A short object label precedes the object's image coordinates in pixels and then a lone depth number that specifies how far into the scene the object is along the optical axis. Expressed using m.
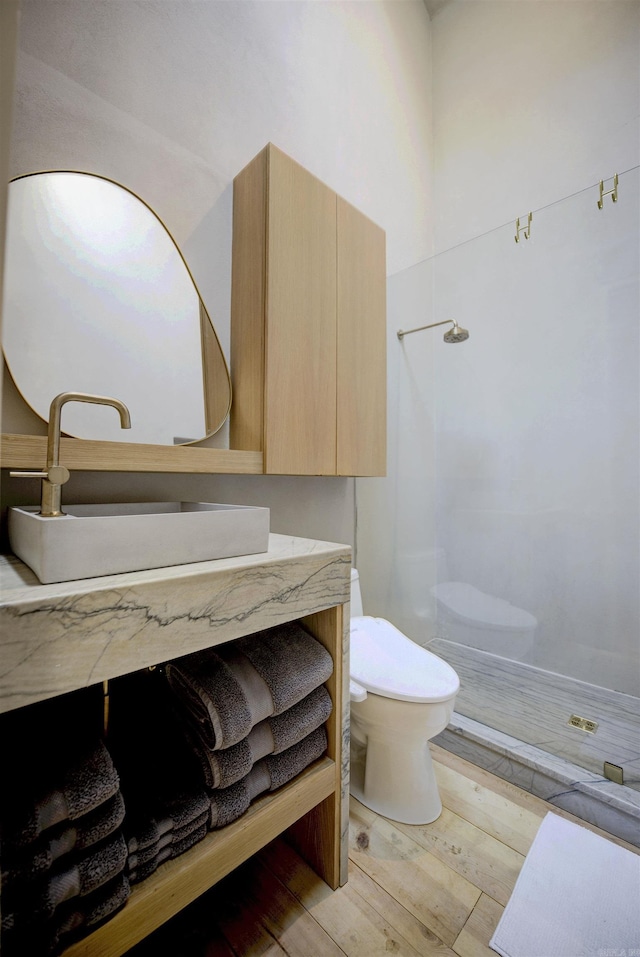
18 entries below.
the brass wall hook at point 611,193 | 1.60
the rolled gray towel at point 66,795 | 0.56
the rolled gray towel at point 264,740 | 0.76
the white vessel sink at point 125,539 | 0.59
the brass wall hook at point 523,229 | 1.83
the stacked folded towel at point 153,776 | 0.69
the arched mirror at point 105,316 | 0.87
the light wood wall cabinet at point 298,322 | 1.12
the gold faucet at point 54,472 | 0.67
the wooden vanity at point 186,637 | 0.52
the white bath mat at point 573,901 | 0.86
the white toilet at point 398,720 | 1.08
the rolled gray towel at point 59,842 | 0.55
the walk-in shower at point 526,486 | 1.65
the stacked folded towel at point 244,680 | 0.76
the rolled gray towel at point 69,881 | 0.54
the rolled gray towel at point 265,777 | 0.77
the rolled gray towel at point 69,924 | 0.55
